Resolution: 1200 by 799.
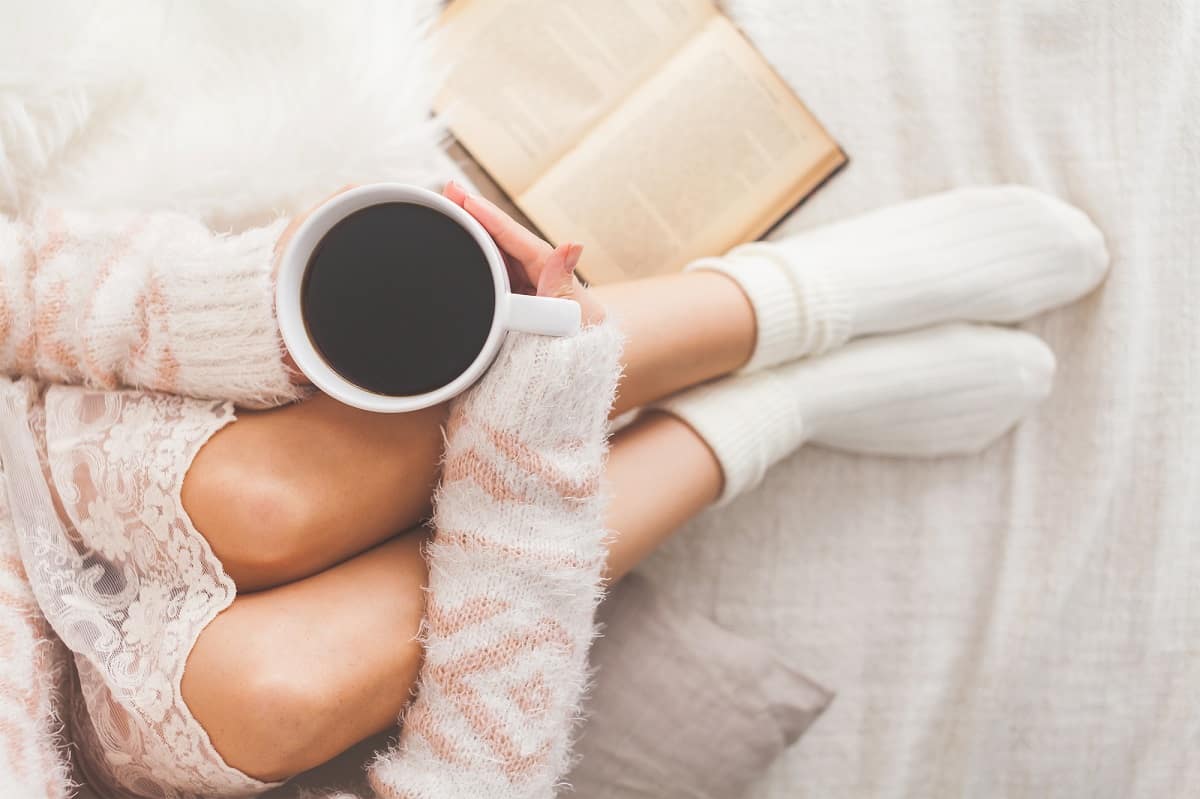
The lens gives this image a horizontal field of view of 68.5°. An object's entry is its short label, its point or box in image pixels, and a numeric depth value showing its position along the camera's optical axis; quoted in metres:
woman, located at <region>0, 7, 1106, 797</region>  0.59
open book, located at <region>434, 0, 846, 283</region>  0.89
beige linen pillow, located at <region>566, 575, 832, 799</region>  0.81
